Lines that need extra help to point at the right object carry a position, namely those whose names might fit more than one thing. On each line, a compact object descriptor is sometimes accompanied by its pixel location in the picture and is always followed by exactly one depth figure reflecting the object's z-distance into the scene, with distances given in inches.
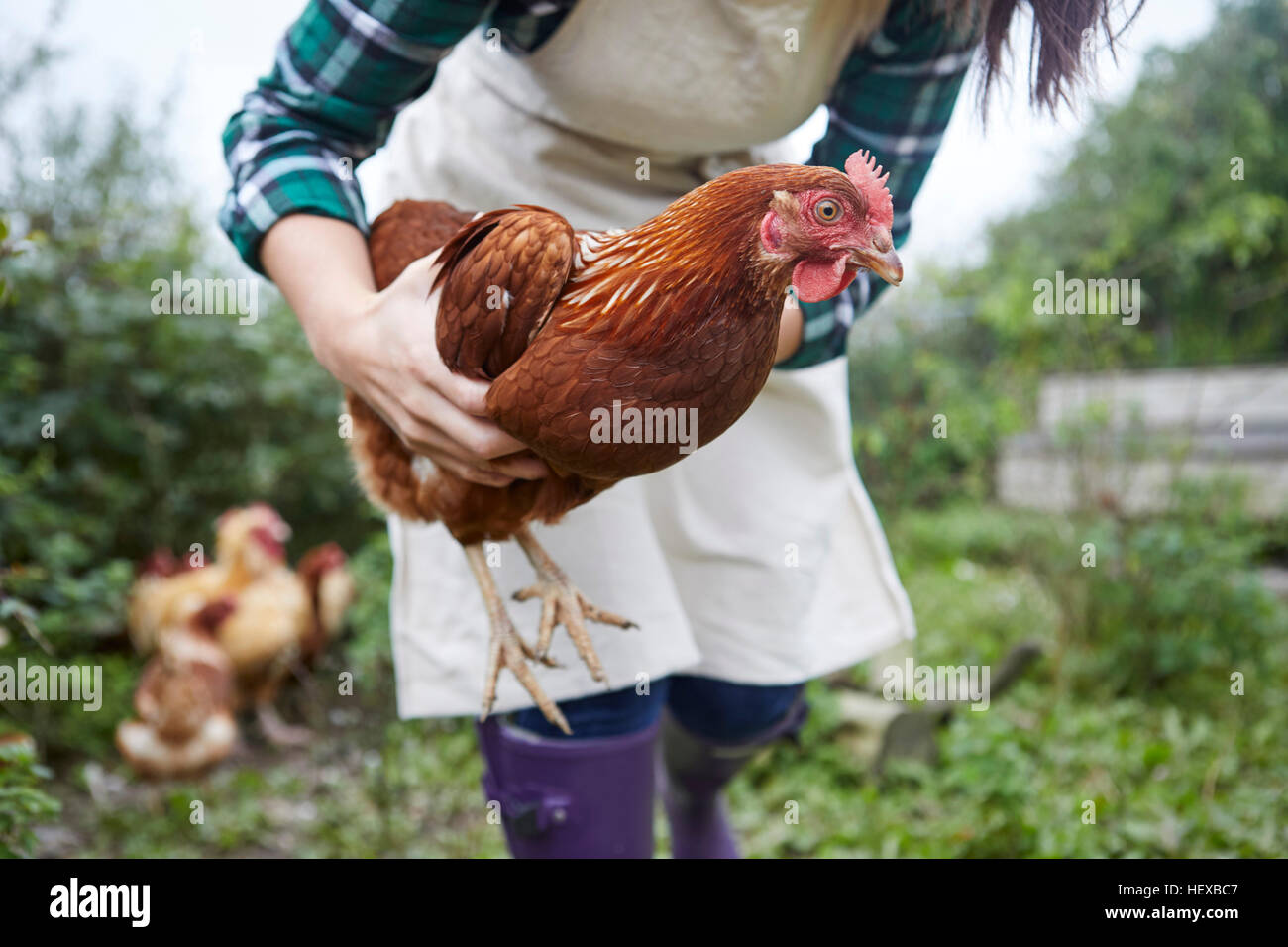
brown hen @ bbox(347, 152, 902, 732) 25.2
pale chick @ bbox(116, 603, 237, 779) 98.3
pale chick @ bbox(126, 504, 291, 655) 111.3
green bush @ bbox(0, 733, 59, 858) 46.9
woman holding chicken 33.7
